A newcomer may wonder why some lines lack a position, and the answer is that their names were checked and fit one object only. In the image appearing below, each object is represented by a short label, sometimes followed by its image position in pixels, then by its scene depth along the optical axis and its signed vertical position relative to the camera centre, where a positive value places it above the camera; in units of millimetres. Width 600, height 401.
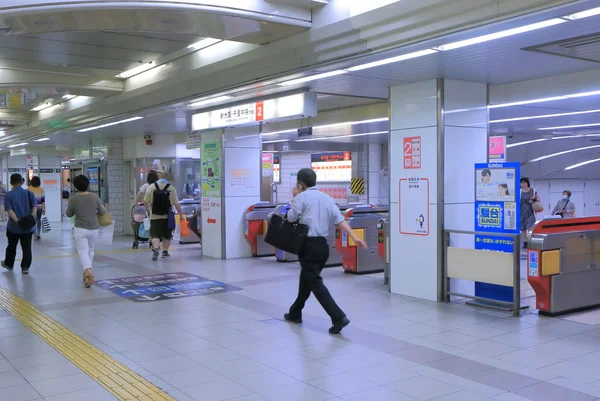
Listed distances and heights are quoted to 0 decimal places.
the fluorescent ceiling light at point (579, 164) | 18677 +301
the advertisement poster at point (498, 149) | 10922 +478
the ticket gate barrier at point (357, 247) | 9703 -1125
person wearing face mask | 13969 -794
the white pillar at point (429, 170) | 7246 +65
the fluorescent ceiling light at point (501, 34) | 4844 +1233
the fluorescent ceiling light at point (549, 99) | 8305 +1101
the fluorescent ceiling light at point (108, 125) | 11652 +1164
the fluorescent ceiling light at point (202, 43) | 7911 +1831
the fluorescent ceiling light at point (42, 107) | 13500 +1713
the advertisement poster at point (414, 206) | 7387 -391
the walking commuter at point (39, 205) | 13509 -632
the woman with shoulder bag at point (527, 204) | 11469 -576
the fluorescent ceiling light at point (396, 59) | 5883 +1219
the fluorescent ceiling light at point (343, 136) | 14799 +1067
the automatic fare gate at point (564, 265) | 6477 -1023
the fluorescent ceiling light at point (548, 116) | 10438 +1083
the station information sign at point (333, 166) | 18984 +344
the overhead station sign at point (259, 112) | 7908 +970
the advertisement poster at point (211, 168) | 11383 +184
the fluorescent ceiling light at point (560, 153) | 17234 +610
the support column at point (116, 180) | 16250 -39
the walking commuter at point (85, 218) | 8062 -535
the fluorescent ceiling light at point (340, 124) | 11850 +1118
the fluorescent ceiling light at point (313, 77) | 6973 +1224
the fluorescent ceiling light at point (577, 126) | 12959 +1061
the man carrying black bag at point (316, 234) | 5754 -567
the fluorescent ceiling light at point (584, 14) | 4445 +1228
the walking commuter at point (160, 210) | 10555 -570
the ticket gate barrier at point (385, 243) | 8477 -996
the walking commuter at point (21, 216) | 9336 -580
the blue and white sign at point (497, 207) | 6672 -380
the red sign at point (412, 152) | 7441 +294
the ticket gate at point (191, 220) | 13336 -955
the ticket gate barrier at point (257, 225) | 11477 -934
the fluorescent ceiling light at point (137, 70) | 9445 +1807
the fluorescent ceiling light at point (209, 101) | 8998 +1221
